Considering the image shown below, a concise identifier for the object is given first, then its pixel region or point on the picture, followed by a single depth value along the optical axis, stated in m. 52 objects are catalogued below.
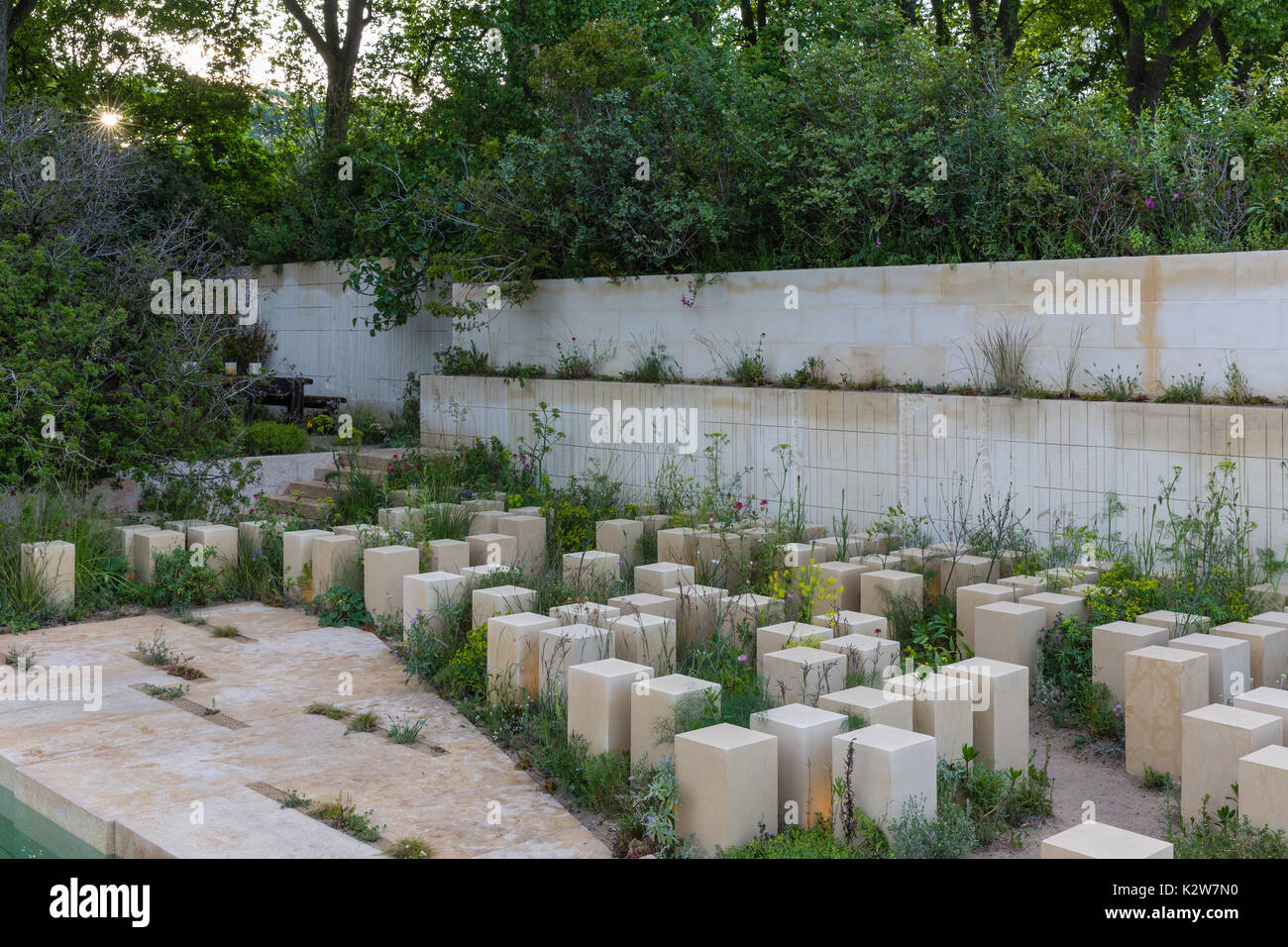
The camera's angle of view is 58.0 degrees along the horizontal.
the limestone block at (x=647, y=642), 5.66
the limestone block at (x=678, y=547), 7.92
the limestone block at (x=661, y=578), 6.90
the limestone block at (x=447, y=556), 7.68
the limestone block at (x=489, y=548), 7.95
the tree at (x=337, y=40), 20.38
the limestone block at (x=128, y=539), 8.35
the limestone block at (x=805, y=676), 5.03
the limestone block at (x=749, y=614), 6.26
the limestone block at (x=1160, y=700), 4.89
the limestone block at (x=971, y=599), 6.32
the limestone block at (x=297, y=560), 8.10
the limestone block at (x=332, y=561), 7.82
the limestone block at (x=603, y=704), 4.77
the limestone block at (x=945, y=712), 4.62
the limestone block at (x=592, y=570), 7.18
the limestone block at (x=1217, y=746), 4.20
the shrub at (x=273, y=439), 12.16
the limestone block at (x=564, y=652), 5.43
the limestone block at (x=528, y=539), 8.36
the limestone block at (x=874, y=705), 4.49
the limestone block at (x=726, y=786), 4.03
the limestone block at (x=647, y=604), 6.11
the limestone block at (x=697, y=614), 6.39
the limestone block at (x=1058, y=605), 6.05
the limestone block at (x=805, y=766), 4.25
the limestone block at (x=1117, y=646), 5.48
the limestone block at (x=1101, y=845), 3.43
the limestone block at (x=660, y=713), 4.54
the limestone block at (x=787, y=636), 5.47
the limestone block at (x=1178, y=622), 5.69
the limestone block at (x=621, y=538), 8.34
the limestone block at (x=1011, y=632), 5.82
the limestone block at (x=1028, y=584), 6.51
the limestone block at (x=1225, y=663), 5.12
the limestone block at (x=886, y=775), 3.98
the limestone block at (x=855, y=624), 5.82
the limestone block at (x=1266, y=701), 4.45
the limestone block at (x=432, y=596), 6.50
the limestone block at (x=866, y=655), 5.30
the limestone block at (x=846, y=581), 6.92
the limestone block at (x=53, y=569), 7.53
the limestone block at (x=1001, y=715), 4.78
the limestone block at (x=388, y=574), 7.29
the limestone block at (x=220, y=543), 8.30
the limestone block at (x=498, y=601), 6.26
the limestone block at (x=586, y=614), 5.93
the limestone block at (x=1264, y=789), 3.80
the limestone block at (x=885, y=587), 6.65
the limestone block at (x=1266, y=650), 5.43
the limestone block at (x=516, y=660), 5.61
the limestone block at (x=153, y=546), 8.16
